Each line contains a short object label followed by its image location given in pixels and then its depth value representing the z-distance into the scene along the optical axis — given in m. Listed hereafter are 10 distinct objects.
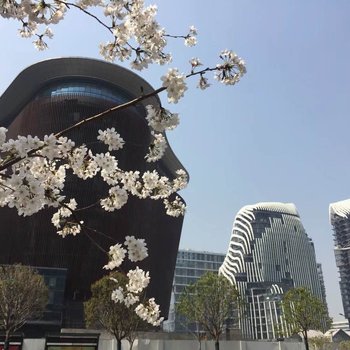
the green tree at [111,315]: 35.06
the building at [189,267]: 173.12
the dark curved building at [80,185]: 63.50
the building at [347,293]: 198.00
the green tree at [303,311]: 41.88
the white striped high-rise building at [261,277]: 172.38
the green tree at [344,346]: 61.78
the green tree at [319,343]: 58.17
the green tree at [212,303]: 39.78
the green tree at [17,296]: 33.41
